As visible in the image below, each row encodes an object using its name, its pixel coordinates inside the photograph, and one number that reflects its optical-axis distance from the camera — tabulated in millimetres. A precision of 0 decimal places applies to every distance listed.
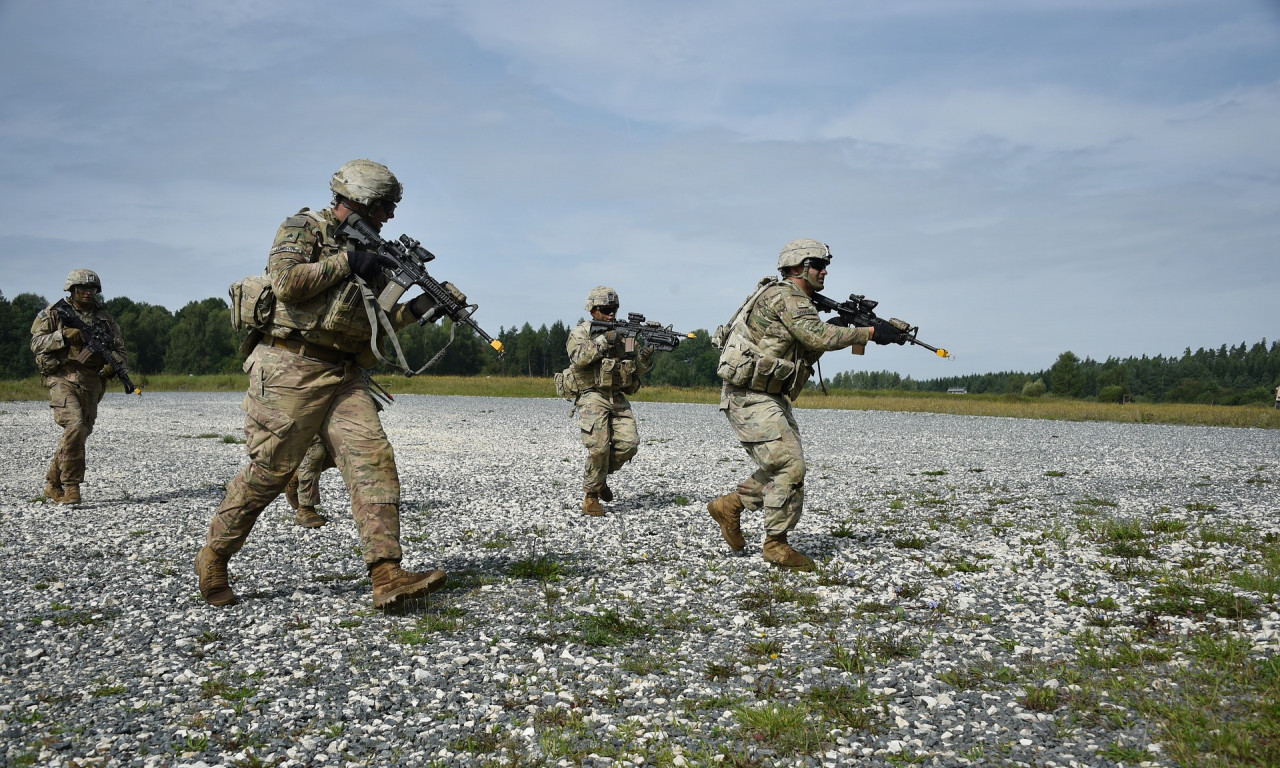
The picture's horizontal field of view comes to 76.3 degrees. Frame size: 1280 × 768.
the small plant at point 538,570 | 8093
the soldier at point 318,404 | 6504
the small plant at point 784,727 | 4418
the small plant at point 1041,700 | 4828
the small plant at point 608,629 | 6094
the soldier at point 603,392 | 11750
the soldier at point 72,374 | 12195
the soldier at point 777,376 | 8250
